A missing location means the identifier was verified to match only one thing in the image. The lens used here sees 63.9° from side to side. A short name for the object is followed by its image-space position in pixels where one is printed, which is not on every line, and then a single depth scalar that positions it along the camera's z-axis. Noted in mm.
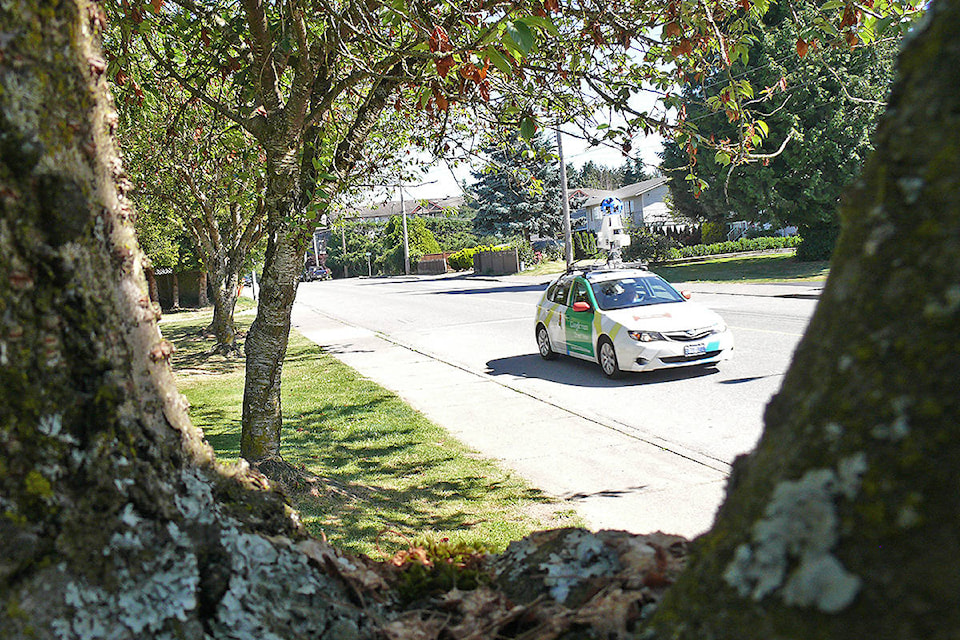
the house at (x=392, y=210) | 100388
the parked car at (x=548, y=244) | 59719
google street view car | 11188
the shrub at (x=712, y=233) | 51844
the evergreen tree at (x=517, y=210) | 61531
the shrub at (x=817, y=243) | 30797
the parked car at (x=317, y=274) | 77500
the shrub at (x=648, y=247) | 43156
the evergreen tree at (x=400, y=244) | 73125
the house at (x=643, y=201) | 78500
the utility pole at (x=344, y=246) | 80000
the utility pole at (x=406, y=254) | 68888
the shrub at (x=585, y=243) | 40384
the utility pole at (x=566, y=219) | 30922
